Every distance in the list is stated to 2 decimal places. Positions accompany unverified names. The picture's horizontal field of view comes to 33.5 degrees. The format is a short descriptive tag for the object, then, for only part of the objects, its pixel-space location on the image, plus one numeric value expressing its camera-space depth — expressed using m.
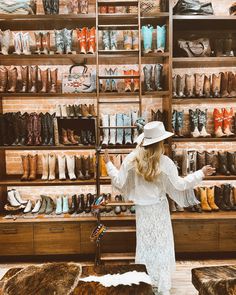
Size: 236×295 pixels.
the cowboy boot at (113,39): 4.68
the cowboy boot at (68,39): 4.71
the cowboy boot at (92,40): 4.70
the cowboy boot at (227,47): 4.84
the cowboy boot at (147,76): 4.80
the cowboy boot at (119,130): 4.75
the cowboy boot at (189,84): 4.84
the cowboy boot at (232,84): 4.88
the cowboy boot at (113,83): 4.76
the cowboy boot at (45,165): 4.94
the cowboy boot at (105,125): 4.76
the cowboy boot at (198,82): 4.84
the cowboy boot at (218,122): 4.94
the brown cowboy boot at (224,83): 4.87
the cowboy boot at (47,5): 4.66
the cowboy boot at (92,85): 4.83
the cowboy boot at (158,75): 4.78
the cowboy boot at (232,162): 4.92
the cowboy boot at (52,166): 4.91
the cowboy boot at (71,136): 4.83
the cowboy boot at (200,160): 4.95
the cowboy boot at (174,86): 4.84
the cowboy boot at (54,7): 4.66
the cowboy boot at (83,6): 4.68
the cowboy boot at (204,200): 4.82
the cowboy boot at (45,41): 4.74
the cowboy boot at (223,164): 4.90
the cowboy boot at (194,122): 4.90
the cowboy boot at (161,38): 4.71
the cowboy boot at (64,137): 4.81
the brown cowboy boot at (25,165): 4.93
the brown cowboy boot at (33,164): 4.94
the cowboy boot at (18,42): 4.71
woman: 3.25
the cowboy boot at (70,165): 4.91
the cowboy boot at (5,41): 4.70
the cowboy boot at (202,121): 4.91
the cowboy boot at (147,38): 4.71
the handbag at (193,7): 4.69
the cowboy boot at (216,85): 4.86
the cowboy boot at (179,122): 4.87
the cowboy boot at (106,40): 4.68
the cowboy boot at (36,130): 4.79
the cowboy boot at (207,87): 4.86
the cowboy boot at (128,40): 4.68
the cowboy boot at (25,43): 4.73
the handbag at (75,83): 4.84
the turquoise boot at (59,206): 4.80
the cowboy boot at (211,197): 4.88
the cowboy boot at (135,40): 4.71
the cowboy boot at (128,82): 4.74
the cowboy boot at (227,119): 4.94
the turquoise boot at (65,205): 4.85
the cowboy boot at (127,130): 4.74
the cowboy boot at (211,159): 4.95
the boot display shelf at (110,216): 4.55
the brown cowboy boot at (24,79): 4.80
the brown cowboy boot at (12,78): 4.80
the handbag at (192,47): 4.82
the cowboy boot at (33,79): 4.79
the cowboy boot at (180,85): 4.82
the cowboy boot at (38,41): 4.75
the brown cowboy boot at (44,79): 4.80
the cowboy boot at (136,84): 4.74
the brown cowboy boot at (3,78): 4.76
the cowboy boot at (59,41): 4.72
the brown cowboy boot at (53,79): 4.82
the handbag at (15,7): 4.66
